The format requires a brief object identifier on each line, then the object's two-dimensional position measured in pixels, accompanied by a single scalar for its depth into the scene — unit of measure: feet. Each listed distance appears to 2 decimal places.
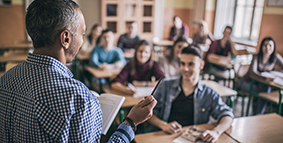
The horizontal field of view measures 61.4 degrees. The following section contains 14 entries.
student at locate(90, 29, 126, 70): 12.65
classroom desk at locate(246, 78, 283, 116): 8.97
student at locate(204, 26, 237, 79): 14.96
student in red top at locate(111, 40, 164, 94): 9.21
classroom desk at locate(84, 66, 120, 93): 10.23
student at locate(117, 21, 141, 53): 17.33
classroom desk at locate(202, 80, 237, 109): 8.06
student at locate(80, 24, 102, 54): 15.97
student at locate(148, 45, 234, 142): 6.35
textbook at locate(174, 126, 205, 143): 4.88
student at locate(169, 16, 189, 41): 21.57
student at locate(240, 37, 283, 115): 10.59
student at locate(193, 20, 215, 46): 19.47
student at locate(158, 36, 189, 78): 10.61
